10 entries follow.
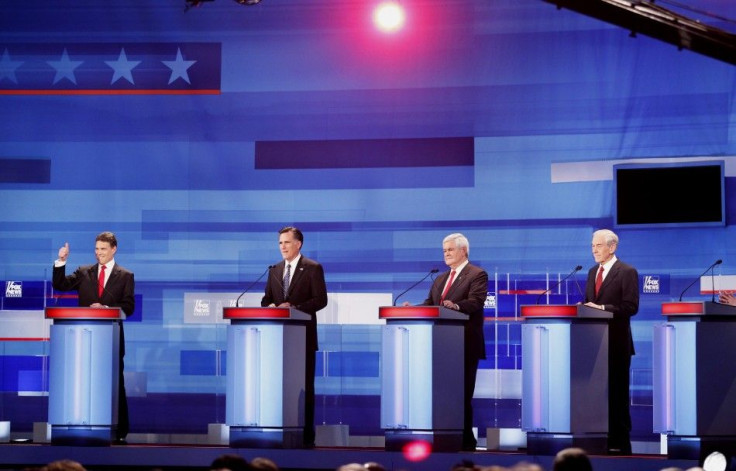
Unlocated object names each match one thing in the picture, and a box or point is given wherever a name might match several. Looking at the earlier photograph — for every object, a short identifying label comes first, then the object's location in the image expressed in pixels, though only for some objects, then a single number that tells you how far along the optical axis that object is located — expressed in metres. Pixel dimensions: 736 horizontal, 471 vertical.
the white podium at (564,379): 17.20
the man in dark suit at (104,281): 19.41
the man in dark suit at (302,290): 18.66
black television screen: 20.77
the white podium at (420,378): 17.41
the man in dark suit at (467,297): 18.33
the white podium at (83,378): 18.17
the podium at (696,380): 16.86
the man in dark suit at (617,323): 17.98
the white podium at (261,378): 17.69
